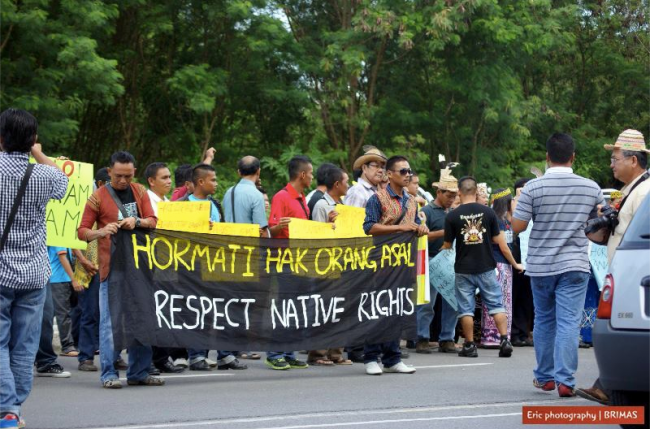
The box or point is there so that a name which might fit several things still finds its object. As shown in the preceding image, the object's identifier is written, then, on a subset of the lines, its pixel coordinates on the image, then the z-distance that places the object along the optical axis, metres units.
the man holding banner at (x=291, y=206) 11.68
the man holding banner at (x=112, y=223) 9.98
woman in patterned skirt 14.52
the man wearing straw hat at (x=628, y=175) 8.55
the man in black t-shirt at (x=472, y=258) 13.25
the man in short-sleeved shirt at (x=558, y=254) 9.27
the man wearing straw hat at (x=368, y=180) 13.05
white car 6.71
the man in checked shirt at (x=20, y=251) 7.51
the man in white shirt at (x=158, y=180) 11.46
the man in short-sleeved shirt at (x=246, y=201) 11.92
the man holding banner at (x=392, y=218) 11.11
